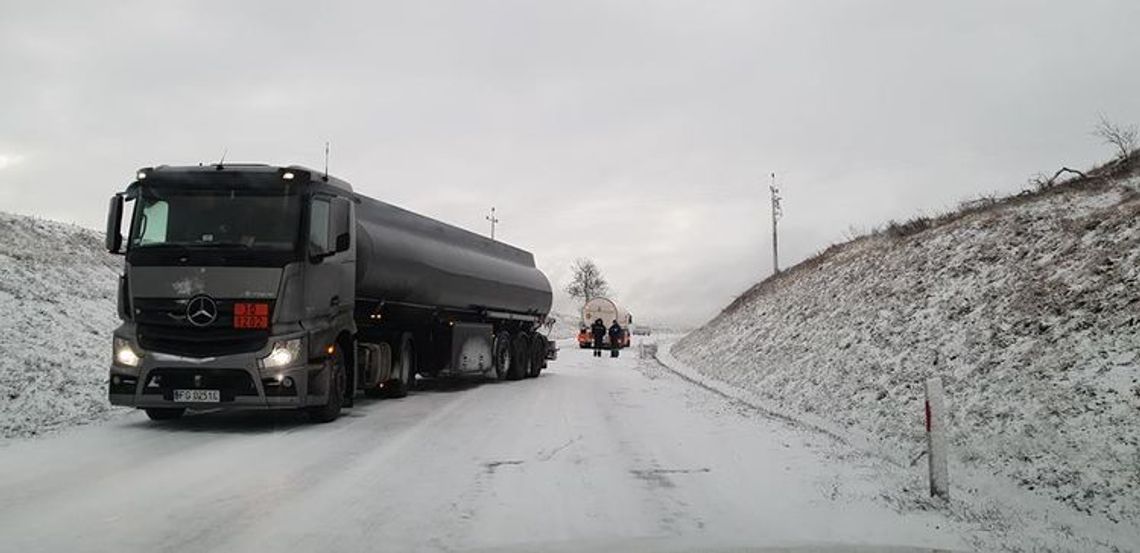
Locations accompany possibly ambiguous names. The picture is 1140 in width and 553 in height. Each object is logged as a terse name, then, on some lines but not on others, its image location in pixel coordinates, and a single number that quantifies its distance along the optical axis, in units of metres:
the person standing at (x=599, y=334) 39.69
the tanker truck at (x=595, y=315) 48.66
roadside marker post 6.63
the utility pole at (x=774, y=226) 50.78
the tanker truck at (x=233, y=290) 9.80
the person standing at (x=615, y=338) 37.76
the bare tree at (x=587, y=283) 102.12
